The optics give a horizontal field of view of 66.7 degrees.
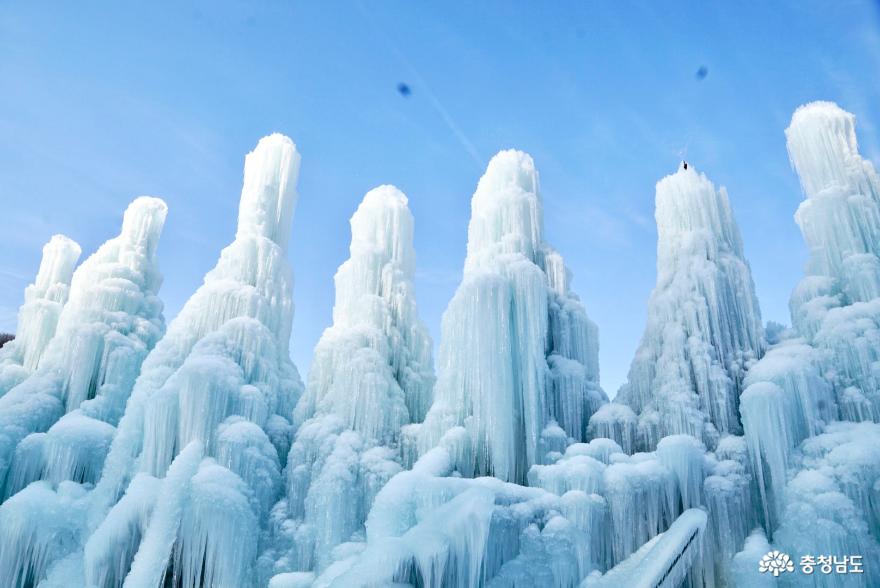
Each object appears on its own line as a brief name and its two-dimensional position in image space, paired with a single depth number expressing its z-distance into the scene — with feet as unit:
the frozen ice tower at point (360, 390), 49.06
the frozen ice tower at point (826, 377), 39.83
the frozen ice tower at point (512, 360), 48.55
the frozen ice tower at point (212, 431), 45.91
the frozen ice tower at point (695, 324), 48.65
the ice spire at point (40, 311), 77.20
